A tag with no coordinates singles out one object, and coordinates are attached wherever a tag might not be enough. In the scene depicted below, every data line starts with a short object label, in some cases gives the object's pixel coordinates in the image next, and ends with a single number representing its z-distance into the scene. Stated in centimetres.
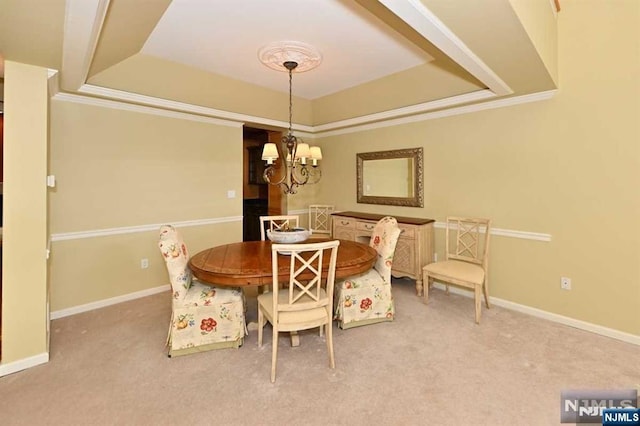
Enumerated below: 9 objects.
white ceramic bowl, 277
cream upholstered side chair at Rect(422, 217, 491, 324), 298
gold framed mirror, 410
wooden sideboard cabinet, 367
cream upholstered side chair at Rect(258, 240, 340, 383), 206
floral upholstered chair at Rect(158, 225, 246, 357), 237
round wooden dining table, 224
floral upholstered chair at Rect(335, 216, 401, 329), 281
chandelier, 289
